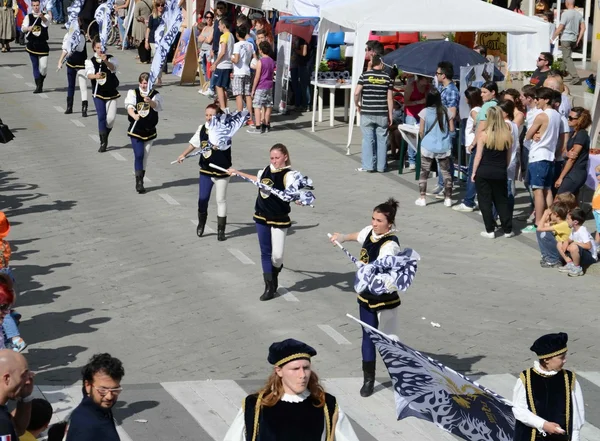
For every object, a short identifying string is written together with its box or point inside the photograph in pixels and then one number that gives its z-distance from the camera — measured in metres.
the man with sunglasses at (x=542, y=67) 17.72
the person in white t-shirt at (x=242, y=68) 21.52
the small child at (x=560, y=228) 13.65
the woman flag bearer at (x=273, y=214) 12.03
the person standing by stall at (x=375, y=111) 17.89
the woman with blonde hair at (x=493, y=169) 14.66
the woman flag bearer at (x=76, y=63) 21.64
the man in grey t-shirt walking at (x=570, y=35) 23.55
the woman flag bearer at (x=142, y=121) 16.58
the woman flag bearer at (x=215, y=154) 14.30
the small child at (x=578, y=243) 13.52
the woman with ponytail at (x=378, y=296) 9.65
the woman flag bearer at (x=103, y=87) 19.28
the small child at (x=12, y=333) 9.27
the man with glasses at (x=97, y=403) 6.02
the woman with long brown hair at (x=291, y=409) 5.97
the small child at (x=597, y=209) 14.05
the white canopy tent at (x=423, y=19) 18.70
